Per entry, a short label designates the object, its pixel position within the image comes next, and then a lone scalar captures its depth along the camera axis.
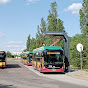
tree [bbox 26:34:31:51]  111.89
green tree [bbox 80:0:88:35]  31.23
